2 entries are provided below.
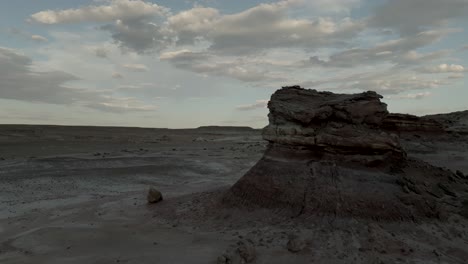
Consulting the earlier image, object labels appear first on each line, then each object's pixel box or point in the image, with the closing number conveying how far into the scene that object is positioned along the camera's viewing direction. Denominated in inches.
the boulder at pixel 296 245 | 207.1
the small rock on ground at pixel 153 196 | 335.9
